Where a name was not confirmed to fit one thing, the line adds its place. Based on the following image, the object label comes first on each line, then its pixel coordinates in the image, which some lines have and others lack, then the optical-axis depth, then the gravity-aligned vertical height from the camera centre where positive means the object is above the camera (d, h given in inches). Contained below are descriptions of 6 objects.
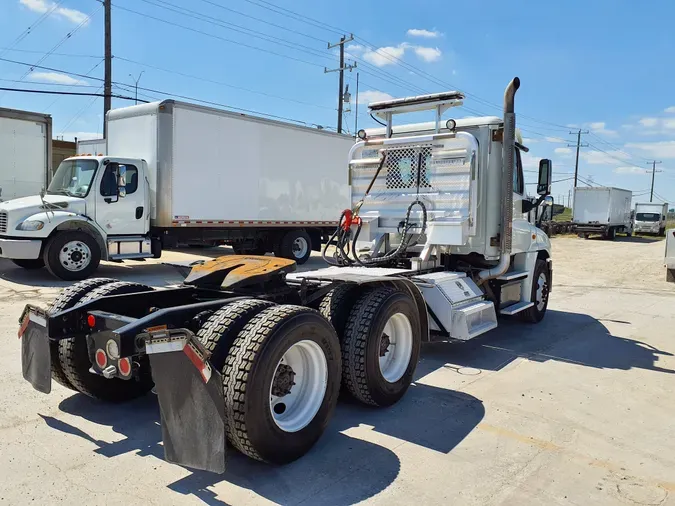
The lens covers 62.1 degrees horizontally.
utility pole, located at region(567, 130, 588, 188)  2484.0 +228.0
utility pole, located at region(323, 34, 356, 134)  1309.1 +321.1
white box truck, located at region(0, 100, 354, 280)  444.5 +4.8
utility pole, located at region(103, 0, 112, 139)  822.5 +191.2
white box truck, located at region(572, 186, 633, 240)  1439.5 +17.6
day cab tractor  130.8 -33.0
